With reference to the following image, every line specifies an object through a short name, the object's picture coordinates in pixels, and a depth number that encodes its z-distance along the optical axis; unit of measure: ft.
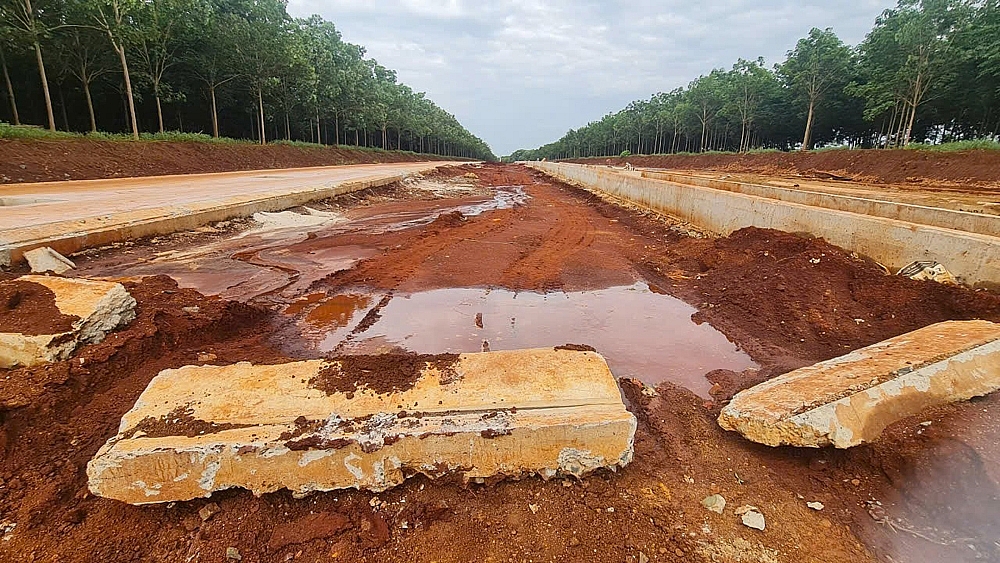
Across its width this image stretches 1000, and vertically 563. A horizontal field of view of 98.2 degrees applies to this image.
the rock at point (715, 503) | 6.78
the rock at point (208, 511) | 6.35
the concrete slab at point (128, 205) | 18.84
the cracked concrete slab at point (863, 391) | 7.54
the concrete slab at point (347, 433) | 6.50
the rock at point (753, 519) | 6.47
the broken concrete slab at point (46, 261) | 15.89
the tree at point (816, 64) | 103.30
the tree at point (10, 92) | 67.21
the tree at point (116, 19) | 55.57
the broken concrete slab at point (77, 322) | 8.84
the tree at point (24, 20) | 52.29
